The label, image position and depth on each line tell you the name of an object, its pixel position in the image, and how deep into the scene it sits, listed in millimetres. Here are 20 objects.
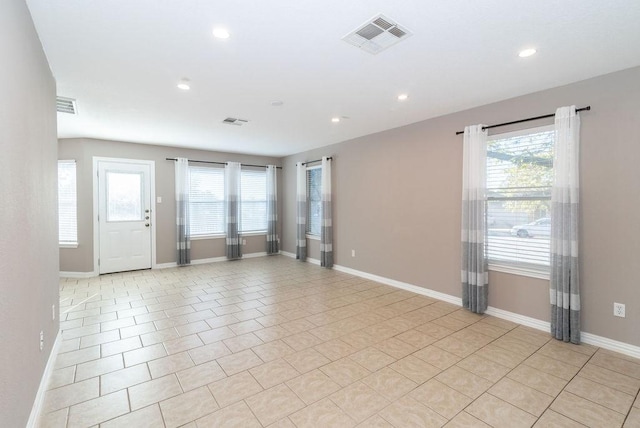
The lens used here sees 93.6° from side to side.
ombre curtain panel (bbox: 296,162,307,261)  6922
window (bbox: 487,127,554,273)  3303
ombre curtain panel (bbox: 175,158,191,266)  6395
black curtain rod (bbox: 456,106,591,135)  2968
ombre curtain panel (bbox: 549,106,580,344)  2963
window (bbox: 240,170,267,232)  7387
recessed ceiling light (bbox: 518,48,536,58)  2439
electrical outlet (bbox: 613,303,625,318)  2793
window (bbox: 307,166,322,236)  6770
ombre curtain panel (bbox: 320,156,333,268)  6145
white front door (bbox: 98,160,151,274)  5758
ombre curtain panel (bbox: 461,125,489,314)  3686
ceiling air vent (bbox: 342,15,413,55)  2088
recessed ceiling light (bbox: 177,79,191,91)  3016
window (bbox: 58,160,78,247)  5547
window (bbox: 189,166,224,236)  6723
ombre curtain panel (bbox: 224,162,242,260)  6992
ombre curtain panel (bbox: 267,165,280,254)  7590
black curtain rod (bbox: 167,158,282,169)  6595
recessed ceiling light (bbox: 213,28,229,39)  2139
